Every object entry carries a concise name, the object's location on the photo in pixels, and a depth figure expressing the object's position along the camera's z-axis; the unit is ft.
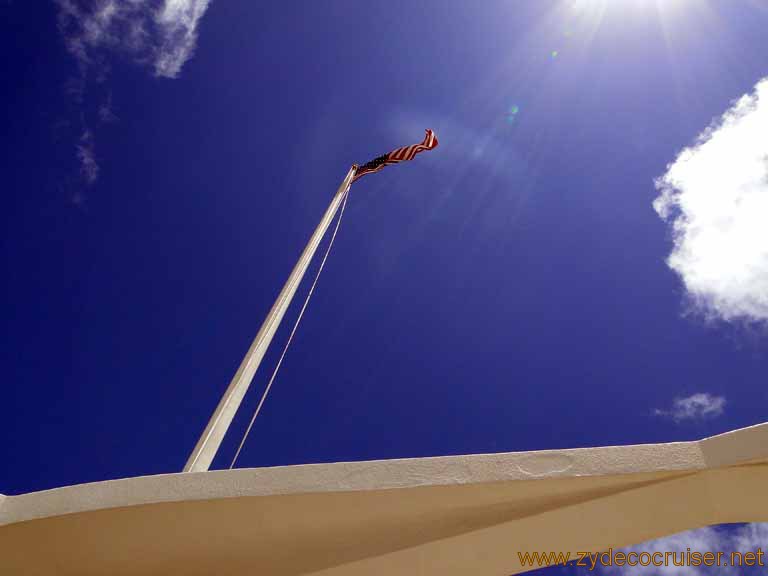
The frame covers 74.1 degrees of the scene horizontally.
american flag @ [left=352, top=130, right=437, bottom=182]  36.86
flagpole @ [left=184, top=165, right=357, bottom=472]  17.03
